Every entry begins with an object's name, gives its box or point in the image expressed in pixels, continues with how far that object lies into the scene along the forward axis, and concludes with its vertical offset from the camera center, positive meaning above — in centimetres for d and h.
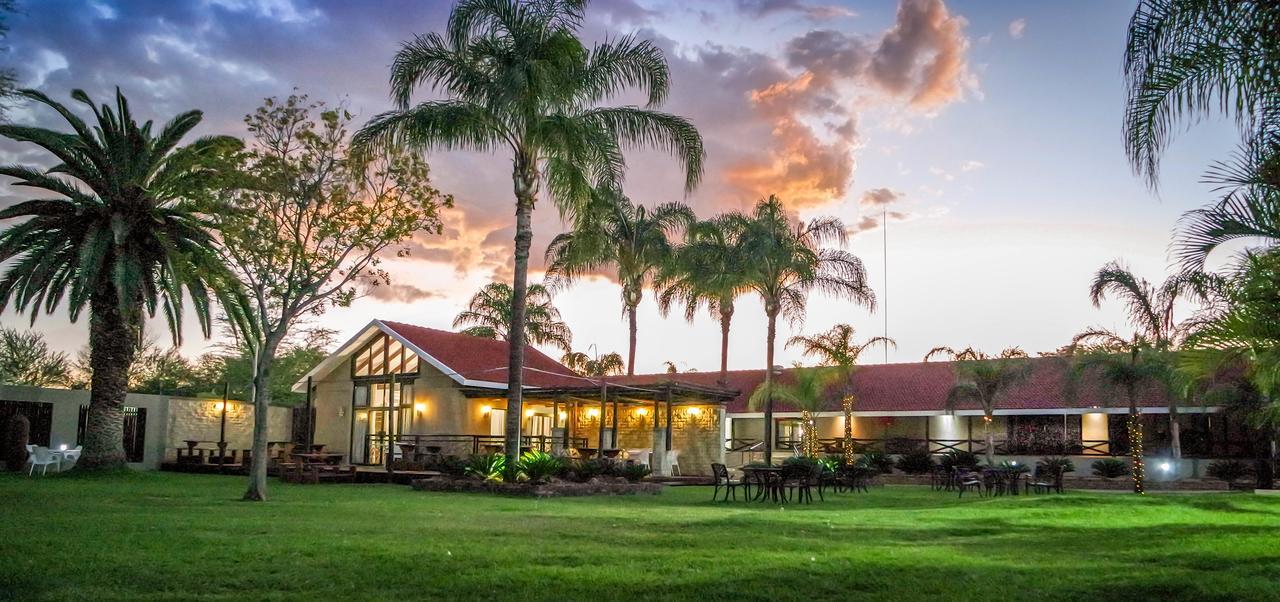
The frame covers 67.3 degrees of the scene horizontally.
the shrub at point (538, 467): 1847 -113
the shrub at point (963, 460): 3022 -144
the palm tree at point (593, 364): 4769 +227
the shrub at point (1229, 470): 2719 -148
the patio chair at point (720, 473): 1861 -120
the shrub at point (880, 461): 2990 -151
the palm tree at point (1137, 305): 2108 +256
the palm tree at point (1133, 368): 2336 +130
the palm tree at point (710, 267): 3122 +479
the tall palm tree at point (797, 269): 3067 +458
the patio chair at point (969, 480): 2156 -148
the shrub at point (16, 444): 2414 -108
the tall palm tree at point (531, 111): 1825 +577
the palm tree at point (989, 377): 2909 +115
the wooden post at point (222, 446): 2719 -122
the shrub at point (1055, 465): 2275 -131
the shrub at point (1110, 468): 2880 -153
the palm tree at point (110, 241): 2130 +365
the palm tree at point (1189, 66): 848 +314
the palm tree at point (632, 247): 3359 +572
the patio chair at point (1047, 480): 2188 -158
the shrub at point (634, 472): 2034 -133
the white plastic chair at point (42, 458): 2239 -134
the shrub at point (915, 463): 3055 -156
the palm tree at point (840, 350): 3097 +203
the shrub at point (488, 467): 1891 -119
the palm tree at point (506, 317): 4462 +429
